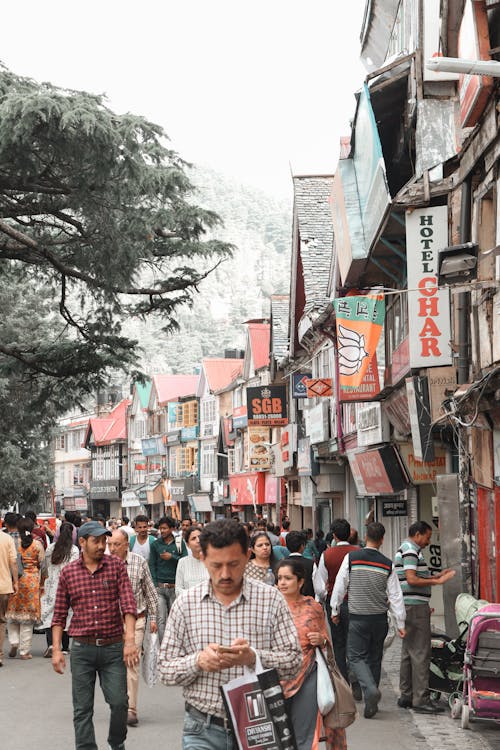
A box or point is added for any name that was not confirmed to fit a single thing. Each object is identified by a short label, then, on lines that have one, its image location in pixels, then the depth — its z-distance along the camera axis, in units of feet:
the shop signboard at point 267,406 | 152.56
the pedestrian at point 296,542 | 40.81
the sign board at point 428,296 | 50.29
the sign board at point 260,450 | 177.17
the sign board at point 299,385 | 127.13
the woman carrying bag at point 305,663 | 22.84
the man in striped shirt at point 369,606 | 35.99
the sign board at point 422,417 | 54.60
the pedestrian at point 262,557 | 35.29
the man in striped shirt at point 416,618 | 37.24
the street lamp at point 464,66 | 29.89
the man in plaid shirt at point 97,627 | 26.63
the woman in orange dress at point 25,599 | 53.31
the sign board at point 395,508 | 76.48
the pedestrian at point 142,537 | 50.01
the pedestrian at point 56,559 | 47.40
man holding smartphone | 16.72
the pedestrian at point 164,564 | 45.91
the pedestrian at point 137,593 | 33.87
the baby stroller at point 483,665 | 30.50
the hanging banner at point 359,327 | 66.44
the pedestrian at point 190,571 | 37.14
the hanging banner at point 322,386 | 109.19
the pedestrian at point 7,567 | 49.06
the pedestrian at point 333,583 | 40.04
